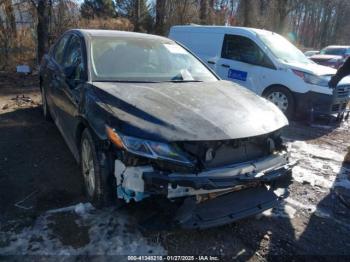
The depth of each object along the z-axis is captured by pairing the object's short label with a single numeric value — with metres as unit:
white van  7.04
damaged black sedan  2.61
